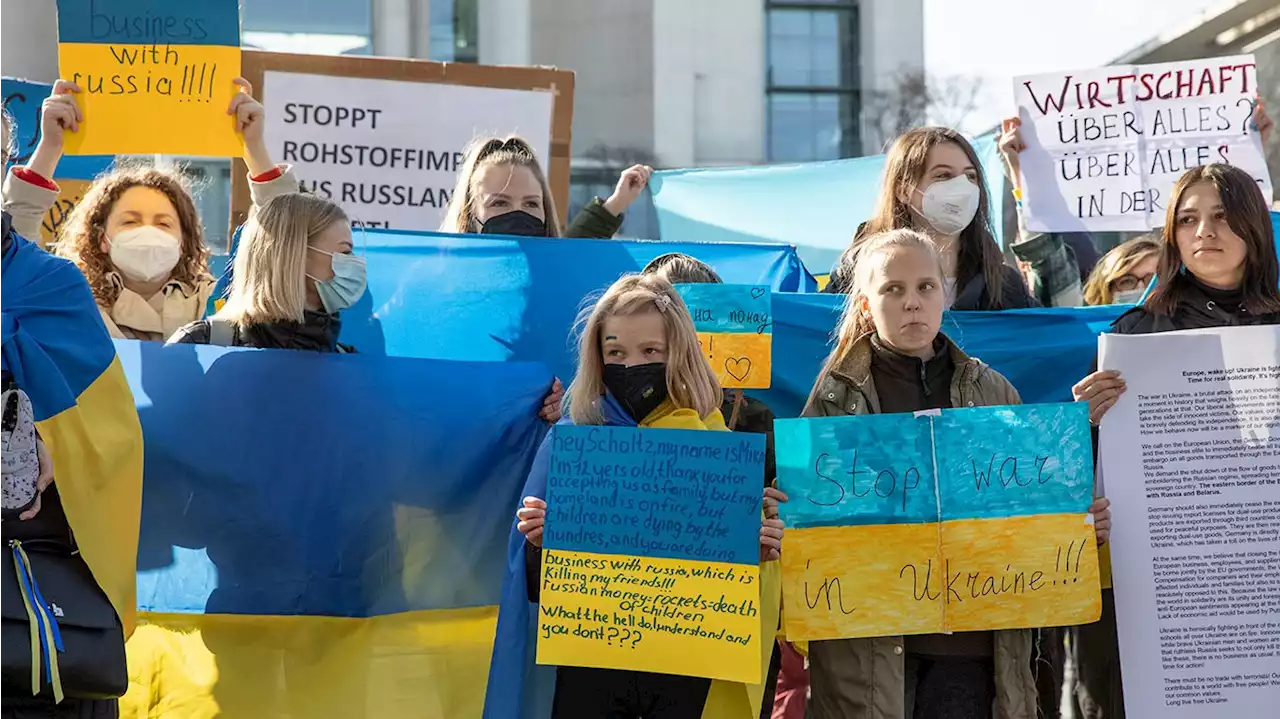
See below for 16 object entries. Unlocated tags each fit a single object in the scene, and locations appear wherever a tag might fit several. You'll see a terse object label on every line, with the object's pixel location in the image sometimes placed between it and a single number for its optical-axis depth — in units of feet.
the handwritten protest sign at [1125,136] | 17.34
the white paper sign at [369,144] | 20.01
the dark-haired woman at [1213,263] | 13.16
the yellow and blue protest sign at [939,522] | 11.87
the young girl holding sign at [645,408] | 11.56
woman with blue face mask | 13.55
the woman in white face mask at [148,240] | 15.62
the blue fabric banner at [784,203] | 23.47
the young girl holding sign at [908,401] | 11.96
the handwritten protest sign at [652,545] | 11.18
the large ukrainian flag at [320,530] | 13.26
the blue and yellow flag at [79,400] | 10.61
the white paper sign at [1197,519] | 12.17
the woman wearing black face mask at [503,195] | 16.29
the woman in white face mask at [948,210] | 14.61
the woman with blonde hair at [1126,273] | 17.94
